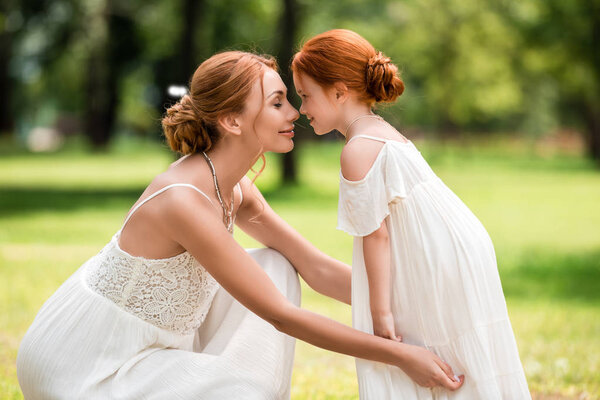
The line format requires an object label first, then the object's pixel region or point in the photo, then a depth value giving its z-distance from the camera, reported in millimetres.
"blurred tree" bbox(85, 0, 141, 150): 31103
